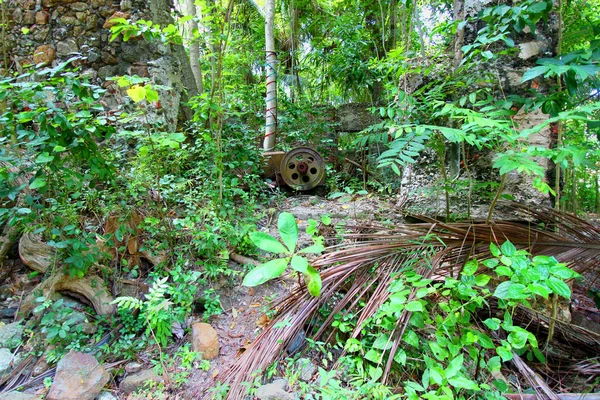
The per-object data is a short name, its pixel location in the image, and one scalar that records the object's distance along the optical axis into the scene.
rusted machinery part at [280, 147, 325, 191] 4.47
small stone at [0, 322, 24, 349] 1.82
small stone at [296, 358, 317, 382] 1.56
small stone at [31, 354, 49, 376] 1.73
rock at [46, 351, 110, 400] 1.56
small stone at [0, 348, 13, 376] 1.71
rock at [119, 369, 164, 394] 1.66
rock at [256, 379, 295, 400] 1.40
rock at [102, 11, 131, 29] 3.44
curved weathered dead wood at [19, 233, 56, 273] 2.13
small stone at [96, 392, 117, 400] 1.63
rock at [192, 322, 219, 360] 1.85
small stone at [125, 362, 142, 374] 1.79
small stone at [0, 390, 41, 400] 1.54
